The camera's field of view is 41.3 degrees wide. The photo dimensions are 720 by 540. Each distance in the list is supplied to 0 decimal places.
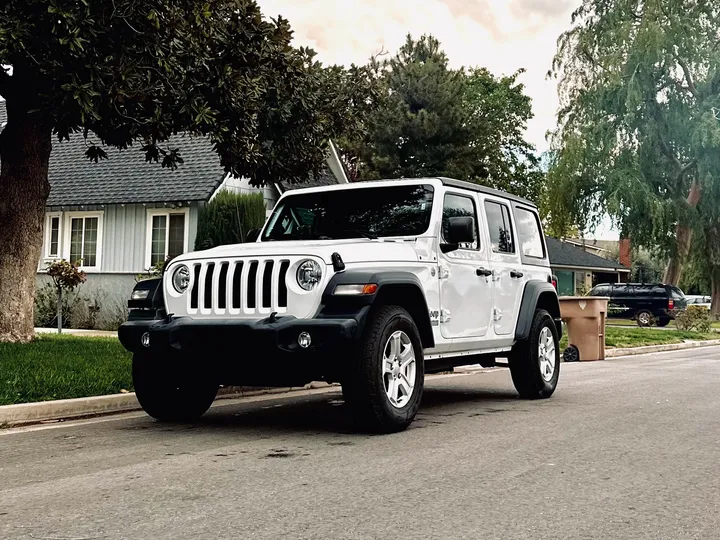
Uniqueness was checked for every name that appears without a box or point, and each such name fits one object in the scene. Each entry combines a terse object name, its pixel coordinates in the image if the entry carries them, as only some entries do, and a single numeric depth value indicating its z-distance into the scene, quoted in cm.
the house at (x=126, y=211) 2377
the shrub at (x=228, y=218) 2255
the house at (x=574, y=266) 5369
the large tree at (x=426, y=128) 4147
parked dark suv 3962
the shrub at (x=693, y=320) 3231
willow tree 3694
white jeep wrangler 762
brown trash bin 1789
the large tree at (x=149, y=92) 1145
